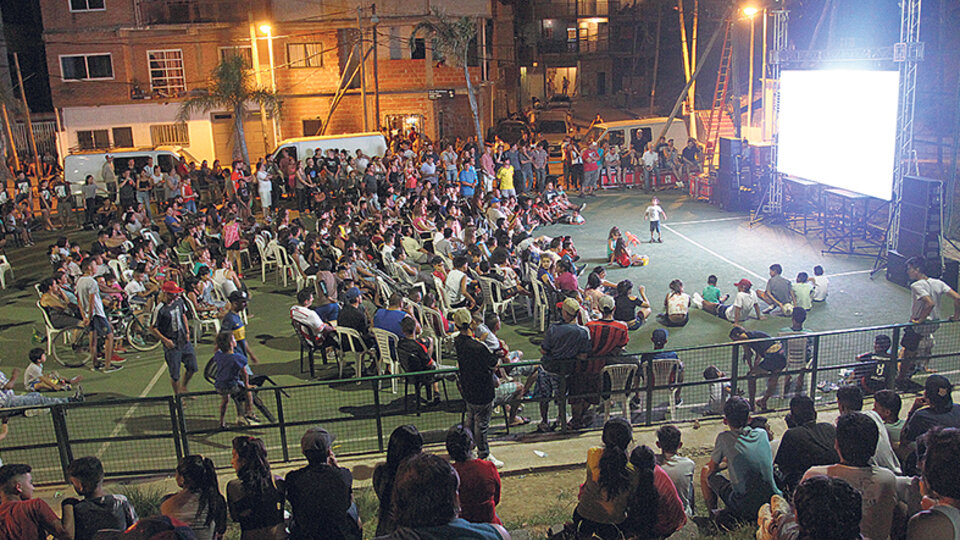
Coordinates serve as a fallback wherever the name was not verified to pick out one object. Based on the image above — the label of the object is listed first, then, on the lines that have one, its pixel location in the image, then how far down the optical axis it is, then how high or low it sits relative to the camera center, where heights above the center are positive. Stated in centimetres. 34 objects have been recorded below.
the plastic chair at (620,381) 805 -279
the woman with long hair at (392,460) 492 -209
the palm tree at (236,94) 2725 +44
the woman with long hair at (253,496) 478 -220
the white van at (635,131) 2748 -137
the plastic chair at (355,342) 1005 -287
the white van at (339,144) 2345 -115
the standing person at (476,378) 704 -235
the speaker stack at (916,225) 1375 -244
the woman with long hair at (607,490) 485 -230
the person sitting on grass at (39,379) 936 -302
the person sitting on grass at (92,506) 487 -227
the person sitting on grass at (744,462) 549 -245
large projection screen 1535 -96
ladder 2483 -106
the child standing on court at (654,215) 1770 -264
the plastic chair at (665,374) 822 -279
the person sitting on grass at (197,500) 482 -223
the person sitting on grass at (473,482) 495 -225
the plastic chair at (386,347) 968 -284
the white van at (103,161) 2222 -130
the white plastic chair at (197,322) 1171 -302
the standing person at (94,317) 1098 -265
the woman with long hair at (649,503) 486 -238
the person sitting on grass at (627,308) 1127 -300
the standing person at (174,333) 932 -248
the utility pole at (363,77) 2810 +82
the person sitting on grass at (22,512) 497 -234
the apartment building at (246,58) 3131 +154
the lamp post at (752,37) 2162 +128
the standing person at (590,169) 2375 -218
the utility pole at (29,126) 3000 -35
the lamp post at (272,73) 2914 +123
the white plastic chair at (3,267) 1578 -281
